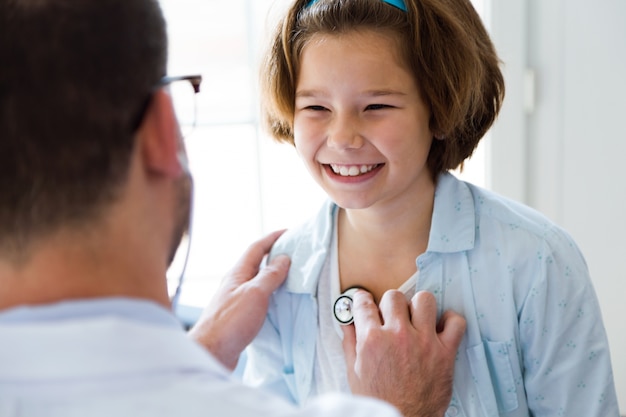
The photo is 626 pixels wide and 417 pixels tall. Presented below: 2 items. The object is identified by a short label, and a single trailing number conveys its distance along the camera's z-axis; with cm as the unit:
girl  111
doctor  59
